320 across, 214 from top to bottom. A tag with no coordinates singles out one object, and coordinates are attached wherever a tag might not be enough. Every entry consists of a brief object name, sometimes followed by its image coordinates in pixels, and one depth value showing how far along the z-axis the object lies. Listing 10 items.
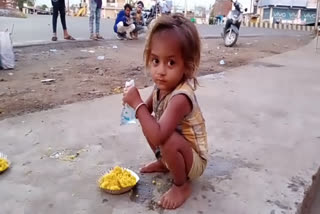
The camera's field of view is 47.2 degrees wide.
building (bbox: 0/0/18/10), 19.62
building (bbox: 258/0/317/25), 32.25
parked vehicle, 9.06
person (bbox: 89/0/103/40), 8.43
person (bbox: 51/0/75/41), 7.45
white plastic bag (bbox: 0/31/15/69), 4.90
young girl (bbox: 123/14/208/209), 1.53
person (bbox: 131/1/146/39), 9.77
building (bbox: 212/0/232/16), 33.73
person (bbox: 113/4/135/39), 9.35
